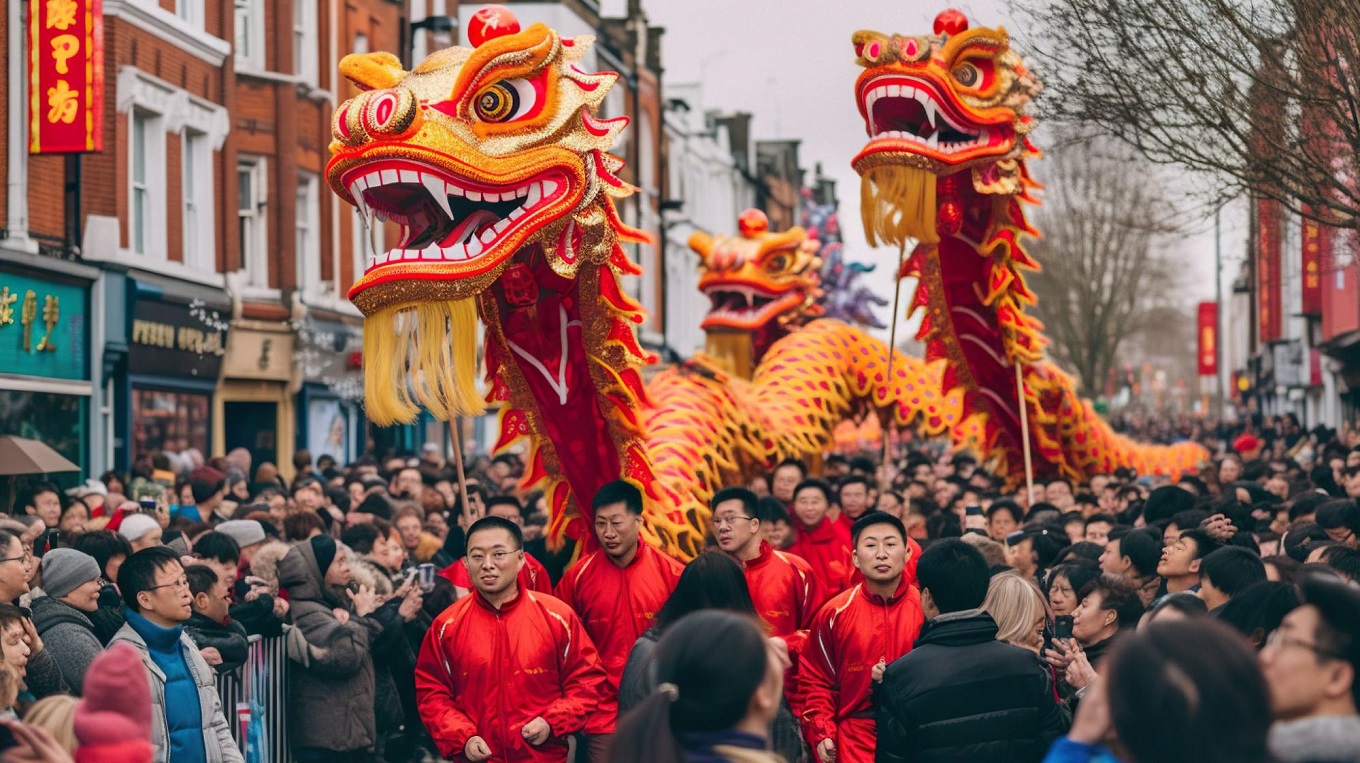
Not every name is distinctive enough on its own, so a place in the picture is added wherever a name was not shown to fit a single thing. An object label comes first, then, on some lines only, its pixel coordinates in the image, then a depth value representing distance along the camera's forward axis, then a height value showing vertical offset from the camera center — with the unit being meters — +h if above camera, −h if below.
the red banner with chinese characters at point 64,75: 15.20 +2.60
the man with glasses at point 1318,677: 3.42 -0.57
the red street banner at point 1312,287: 24.47 +1.56
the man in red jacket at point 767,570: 7.60 -0.79
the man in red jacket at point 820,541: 9.45 -0.83
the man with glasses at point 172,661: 5.77 -0.89
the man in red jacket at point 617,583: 7.40 -0.82
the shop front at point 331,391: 23.42 -0.08
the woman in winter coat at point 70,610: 6.11 -0.78
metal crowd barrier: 7.30 -1.29
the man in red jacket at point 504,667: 6.51 -1.02
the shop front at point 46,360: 15.62 +0.23
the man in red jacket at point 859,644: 6.51 -0.94
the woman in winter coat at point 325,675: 7.74 -1.25
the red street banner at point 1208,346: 52.61 +0.99
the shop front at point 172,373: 18.50 +0.14
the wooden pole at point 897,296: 11.14 +0.54
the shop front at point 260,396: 21.69 -0.13
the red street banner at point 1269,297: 34.00 +1.90
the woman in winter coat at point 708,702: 3.43 -0.61
